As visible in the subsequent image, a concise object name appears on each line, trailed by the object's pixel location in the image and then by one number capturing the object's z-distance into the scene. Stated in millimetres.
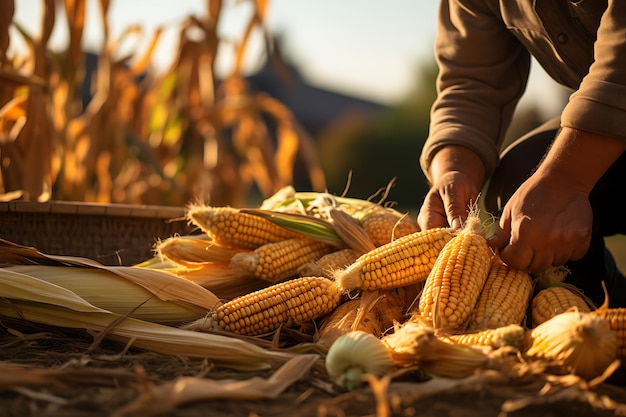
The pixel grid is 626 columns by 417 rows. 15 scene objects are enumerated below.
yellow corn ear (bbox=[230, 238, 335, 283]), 1925
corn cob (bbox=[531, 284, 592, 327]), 1565
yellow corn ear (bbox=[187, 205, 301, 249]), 2012
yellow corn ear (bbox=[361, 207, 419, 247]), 2002
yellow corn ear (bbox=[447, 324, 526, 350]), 1313
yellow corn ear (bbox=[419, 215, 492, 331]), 1513
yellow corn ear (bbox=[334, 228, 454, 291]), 1680
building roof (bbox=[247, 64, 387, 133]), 21422
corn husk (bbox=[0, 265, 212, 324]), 1693
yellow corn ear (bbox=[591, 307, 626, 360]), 1357
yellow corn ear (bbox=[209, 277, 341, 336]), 1655
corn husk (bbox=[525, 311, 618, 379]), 1242
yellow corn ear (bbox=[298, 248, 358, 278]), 1920
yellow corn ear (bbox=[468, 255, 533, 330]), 1529
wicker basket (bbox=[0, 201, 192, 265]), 2479
